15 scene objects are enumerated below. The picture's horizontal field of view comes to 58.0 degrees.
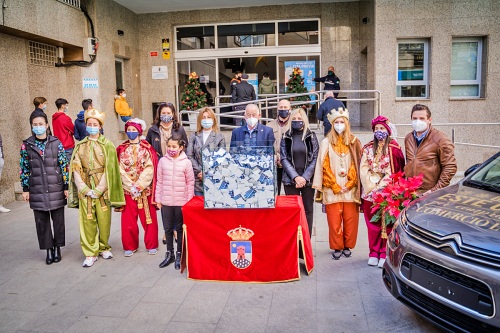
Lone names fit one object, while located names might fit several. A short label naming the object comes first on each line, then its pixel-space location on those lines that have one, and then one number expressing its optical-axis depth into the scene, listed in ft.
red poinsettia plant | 15.30
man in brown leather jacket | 15.62
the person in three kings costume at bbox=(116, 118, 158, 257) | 18.94
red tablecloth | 15.75
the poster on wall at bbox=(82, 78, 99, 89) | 38.24
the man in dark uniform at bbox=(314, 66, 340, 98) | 39.88
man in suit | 19.25
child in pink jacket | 17.62
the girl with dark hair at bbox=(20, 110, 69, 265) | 18.28
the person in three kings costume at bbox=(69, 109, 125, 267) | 18.47
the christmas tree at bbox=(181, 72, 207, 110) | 41.27
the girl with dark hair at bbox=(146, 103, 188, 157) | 20.33
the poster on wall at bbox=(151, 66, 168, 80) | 47.29
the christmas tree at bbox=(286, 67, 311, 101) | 42.92
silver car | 9.59
